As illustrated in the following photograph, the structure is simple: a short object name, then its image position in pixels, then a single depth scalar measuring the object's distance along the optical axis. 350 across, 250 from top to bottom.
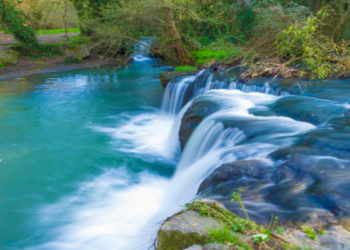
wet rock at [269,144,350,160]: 4.14
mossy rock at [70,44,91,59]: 20.83
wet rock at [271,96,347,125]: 5.86
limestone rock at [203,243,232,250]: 2.44
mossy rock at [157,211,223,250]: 2.62
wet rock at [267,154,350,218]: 3.16
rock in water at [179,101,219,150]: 7.11
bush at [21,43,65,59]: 20.09
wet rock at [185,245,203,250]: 2.50
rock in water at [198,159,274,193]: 3.94
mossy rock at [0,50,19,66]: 18.36
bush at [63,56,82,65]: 20.67
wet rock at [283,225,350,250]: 2.49
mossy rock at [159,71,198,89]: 11.90
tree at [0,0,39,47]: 18.20
